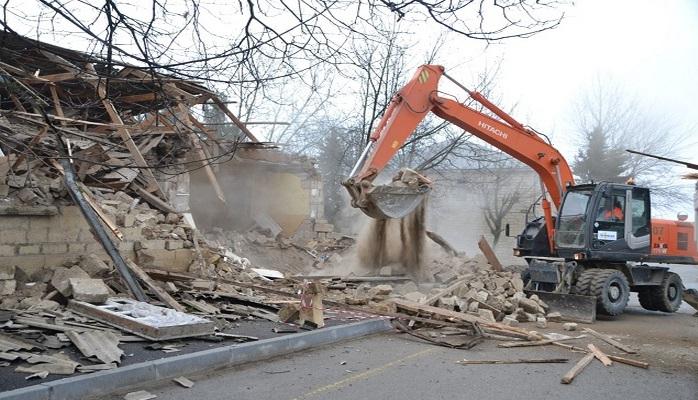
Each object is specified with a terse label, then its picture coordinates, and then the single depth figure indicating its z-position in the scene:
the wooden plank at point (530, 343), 9.41
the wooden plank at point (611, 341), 9.25
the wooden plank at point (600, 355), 8.37
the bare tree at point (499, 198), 36.00
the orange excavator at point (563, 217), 12.85
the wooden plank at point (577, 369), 7.24
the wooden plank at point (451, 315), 10.30
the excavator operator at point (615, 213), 13.43
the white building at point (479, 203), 35.22
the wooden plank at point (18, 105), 10.04
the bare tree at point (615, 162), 38.12
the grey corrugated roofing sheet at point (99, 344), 6.71
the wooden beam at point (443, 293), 11.91
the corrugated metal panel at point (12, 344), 6.71
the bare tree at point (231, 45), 5.66
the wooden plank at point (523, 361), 8.15
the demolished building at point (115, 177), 10.23
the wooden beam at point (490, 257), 17.08
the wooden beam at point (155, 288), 9.71
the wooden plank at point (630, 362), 8.24
